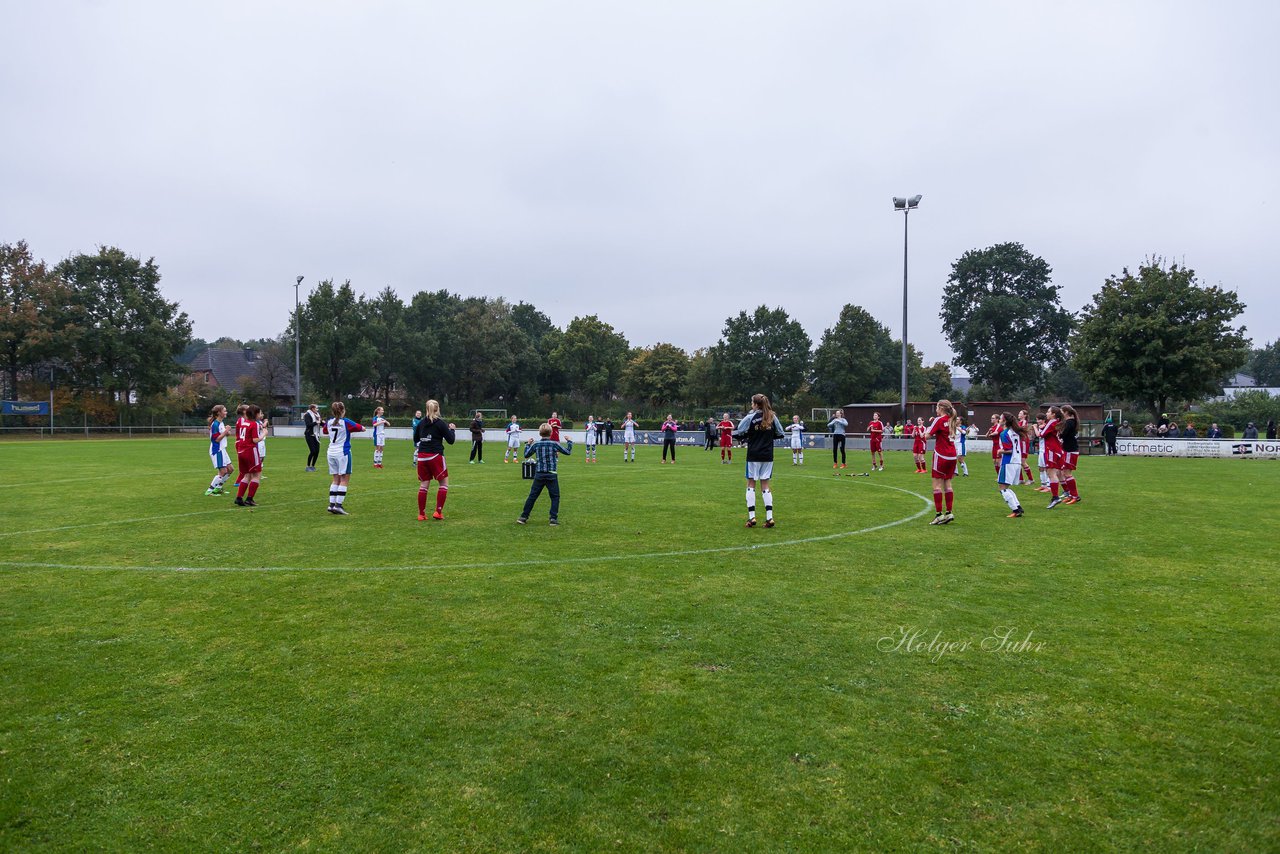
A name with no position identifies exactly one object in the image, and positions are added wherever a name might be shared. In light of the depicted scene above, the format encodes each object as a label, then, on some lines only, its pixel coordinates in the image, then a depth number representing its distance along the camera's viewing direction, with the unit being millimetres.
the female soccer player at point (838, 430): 25203
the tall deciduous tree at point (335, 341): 72500
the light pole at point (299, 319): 56912
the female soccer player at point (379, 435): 25469
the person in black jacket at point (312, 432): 23469
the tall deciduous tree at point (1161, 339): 42875
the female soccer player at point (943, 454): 12555
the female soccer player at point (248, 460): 15242
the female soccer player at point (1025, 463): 17844
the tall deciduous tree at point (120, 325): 60469
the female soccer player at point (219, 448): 17259
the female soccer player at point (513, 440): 30233
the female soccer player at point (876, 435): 24844
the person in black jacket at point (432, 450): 12906
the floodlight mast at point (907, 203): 35906
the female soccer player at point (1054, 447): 15773
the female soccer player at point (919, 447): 24312
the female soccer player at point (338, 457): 13898
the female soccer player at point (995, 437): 18630
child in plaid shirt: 12555
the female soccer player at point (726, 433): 29898
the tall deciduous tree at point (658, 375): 78125
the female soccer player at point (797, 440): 27406
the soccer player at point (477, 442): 28031
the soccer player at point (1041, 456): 17252
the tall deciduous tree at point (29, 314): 55719
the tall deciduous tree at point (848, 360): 75688
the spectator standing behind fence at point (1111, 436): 36250
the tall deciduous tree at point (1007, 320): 76125
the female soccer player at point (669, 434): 29766
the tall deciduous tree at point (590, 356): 78438
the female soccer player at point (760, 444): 12180
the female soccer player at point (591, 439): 31828
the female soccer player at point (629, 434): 31238
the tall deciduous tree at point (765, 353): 76312
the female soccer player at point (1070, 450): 15828
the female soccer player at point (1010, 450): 17062
